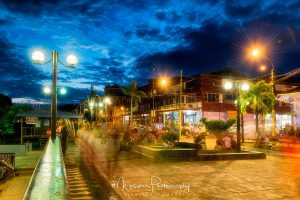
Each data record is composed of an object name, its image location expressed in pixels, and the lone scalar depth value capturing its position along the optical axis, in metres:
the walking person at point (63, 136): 14.62
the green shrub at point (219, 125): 18.92
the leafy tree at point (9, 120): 26.03
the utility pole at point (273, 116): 24.23
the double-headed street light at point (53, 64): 11.05
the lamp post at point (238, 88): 15.53
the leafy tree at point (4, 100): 59.30
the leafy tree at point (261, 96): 28.06
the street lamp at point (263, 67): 20.64
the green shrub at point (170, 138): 15.08
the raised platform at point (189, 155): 13.22
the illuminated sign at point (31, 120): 21.53
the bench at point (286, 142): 18.80
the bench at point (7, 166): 12.31
